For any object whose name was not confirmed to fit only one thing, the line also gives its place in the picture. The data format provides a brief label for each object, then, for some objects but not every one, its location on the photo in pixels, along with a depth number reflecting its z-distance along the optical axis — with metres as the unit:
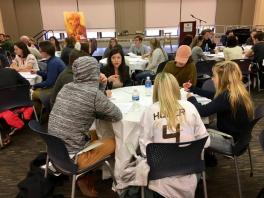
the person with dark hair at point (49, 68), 4.05
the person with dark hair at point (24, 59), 4.67
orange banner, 9.65
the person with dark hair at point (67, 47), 4.99
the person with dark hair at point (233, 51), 5.48
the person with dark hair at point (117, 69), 3.64
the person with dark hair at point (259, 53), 5.50
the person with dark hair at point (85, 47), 5.11
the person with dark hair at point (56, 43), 7.74
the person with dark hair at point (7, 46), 7.78
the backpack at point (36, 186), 2.27
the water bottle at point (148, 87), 3.06
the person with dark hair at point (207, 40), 7.23
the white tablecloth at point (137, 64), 5.64
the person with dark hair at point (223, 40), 8.61
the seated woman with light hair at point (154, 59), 5.31
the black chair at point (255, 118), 2.21
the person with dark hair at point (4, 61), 5.74
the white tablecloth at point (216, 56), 6.15
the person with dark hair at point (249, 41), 7.77
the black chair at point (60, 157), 1.89
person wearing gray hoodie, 2.11
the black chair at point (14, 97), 3.51
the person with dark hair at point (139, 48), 6.93
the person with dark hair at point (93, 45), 8.42
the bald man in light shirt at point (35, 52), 6.36
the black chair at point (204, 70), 4.95
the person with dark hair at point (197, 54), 5.73
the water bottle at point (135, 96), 2.81
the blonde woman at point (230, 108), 2.24
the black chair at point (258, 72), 5.61
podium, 9.12
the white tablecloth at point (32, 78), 4.25
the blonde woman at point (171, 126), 1.82
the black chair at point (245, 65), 4.94
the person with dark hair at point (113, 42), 6.99
